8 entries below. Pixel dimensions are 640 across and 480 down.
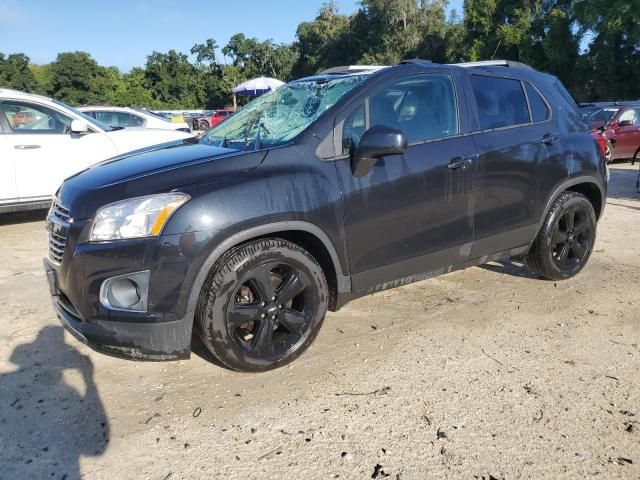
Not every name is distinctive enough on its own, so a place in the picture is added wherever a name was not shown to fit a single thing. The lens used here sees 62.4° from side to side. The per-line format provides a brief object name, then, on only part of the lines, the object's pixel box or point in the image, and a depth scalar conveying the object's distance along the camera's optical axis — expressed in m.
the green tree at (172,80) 70.00
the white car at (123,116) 10.90
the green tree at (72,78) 65.81
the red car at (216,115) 28.89
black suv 2.68
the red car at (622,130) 12.52
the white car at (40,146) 6.48
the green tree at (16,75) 63.00
